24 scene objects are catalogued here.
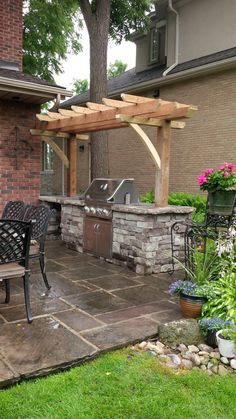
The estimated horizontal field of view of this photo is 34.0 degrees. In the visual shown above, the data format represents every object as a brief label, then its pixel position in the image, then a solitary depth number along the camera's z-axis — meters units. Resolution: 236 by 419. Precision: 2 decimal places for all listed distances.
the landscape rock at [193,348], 3.02
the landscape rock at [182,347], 3.02
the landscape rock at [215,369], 2.77
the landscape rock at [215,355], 2.94
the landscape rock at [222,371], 2.73
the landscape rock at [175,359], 2.86
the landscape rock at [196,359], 2.86
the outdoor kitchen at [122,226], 5.22
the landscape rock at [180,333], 3.09
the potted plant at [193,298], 3.46
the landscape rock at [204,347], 3.06
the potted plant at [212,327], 3.06
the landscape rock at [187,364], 2.82
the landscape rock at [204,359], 2.88
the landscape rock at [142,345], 3.04
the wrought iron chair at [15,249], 3.25
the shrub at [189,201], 8.04
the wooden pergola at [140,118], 4.89
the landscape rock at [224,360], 2.87
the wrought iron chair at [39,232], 4.30
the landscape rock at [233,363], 2.81
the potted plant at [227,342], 2.86
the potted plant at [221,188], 5.06
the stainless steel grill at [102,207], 5.77
